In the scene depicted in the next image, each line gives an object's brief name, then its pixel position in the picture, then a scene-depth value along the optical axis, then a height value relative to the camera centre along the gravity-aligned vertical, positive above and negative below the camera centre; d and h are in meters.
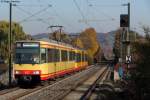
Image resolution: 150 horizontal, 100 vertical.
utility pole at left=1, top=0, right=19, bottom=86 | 31.02 +3.27
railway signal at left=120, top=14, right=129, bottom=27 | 25.99 +2.40
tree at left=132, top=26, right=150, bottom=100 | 13.81 -0.27
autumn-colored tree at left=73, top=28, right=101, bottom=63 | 103.36 +4.39
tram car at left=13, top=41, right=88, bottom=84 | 25.06 -0.18
